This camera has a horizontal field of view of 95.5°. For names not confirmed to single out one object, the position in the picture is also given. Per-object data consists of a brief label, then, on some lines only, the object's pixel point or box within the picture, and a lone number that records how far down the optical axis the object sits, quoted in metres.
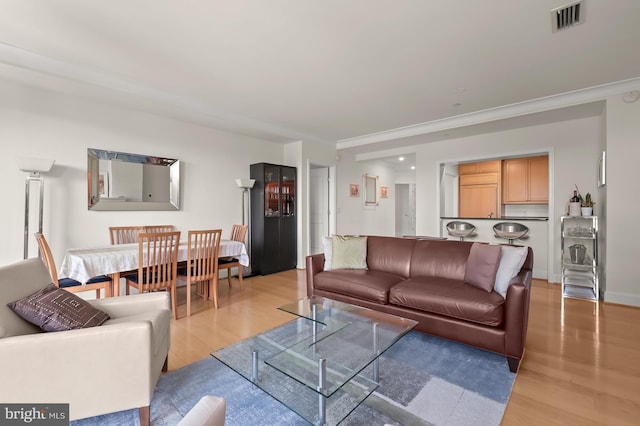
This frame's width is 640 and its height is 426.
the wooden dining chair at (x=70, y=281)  2.74
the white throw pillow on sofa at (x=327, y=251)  3.44
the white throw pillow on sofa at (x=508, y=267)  2.30
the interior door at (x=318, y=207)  6.59
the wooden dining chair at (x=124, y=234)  3.76
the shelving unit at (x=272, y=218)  5.14
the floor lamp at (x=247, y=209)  5.26
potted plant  3.98
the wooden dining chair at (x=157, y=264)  2.93
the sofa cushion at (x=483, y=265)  2.43
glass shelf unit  3.84
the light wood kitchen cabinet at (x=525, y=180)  5.83
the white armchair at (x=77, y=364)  1.27
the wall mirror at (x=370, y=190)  7.53
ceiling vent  2.11
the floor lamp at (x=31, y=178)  2.99
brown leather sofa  2.09
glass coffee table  1.54
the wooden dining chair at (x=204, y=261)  3.31
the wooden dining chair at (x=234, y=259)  3.93
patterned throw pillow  1.49
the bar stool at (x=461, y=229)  5.38
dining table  2.76
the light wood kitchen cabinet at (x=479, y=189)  6.39
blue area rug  1.61
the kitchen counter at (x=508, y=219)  4.95
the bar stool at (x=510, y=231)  4.87
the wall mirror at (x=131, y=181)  3.70
